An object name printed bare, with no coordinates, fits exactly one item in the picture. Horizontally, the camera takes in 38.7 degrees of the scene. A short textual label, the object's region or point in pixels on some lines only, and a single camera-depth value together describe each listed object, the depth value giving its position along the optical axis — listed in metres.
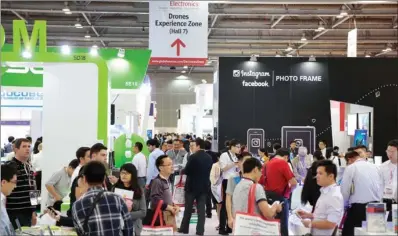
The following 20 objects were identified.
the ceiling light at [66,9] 14.17
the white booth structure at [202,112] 18.73
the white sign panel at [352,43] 13.82
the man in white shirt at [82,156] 5.75
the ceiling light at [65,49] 8.82
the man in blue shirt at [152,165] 9.81
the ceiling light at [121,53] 10.85
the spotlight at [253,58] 13.98
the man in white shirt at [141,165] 10.02
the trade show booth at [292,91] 14.16
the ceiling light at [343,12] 14.25
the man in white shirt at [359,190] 5.74
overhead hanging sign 9.99
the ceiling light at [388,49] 20.09
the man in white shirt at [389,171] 5.89
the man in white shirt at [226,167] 8.37
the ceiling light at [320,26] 16.47
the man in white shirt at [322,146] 12.84
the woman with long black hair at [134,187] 4.65
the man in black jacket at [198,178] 7.77
